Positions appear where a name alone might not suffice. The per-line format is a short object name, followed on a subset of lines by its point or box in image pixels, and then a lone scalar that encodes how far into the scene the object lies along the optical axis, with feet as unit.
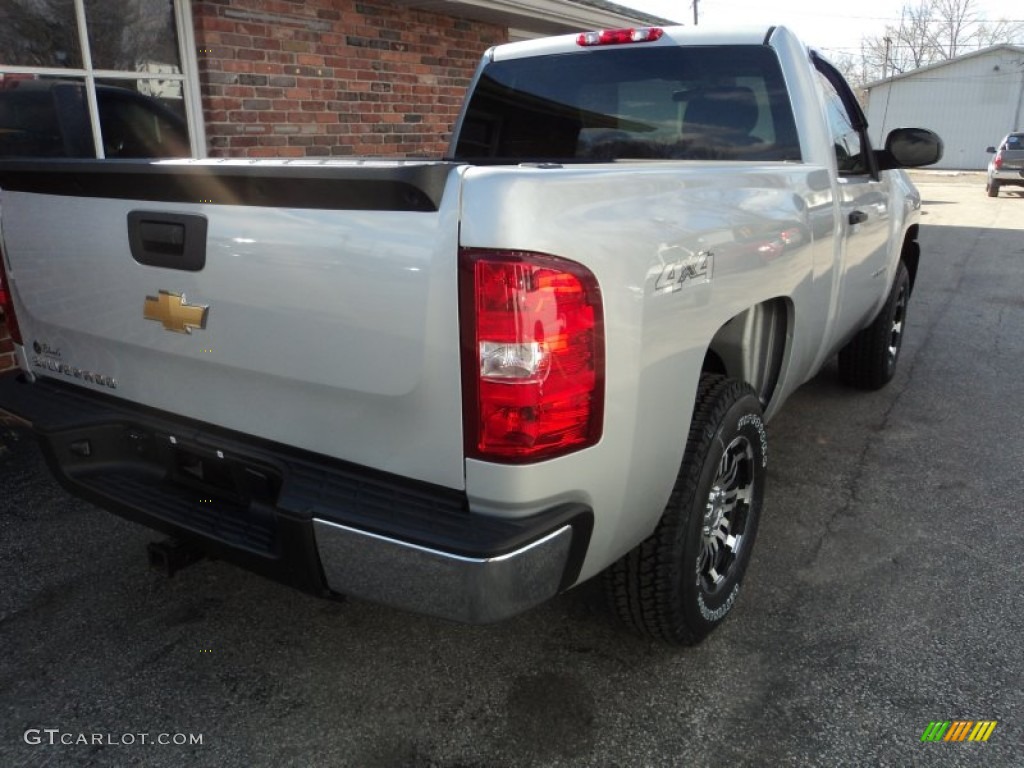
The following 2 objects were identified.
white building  130.41
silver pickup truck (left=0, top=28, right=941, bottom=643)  5.87
